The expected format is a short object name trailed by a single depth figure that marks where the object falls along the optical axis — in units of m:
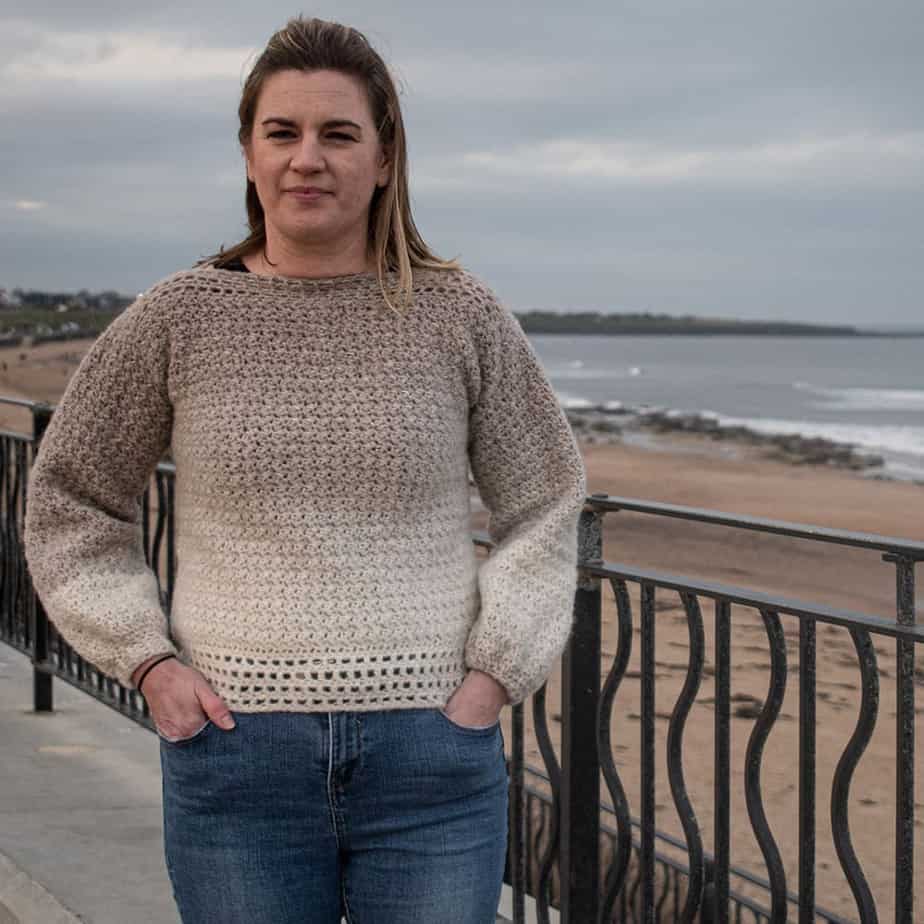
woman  2.02
